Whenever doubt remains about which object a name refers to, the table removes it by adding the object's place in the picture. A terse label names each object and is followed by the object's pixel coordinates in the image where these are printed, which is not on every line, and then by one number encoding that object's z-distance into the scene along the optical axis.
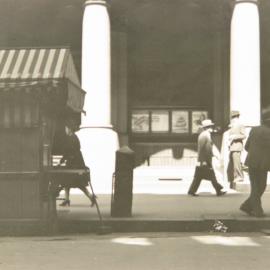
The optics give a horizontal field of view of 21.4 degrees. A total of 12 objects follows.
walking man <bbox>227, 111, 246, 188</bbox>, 17.97
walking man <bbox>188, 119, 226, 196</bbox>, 16.53
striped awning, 10.77
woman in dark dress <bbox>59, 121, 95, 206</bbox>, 13.49
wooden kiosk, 10.95
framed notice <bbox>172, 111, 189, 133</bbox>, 22.47
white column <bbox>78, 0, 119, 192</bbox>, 18.97
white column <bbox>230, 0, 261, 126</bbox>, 18.83
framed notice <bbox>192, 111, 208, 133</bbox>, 22.27
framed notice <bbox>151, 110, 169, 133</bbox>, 22.52
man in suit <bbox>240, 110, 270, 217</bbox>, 12.28
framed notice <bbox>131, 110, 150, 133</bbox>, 22.52
